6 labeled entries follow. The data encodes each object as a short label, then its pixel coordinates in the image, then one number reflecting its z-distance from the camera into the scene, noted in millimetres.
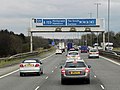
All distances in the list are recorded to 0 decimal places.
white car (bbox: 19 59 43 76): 28266
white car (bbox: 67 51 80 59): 49112
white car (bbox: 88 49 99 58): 65162
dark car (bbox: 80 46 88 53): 106825
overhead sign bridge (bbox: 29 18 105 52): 74562
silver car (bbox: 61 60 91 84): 20422
